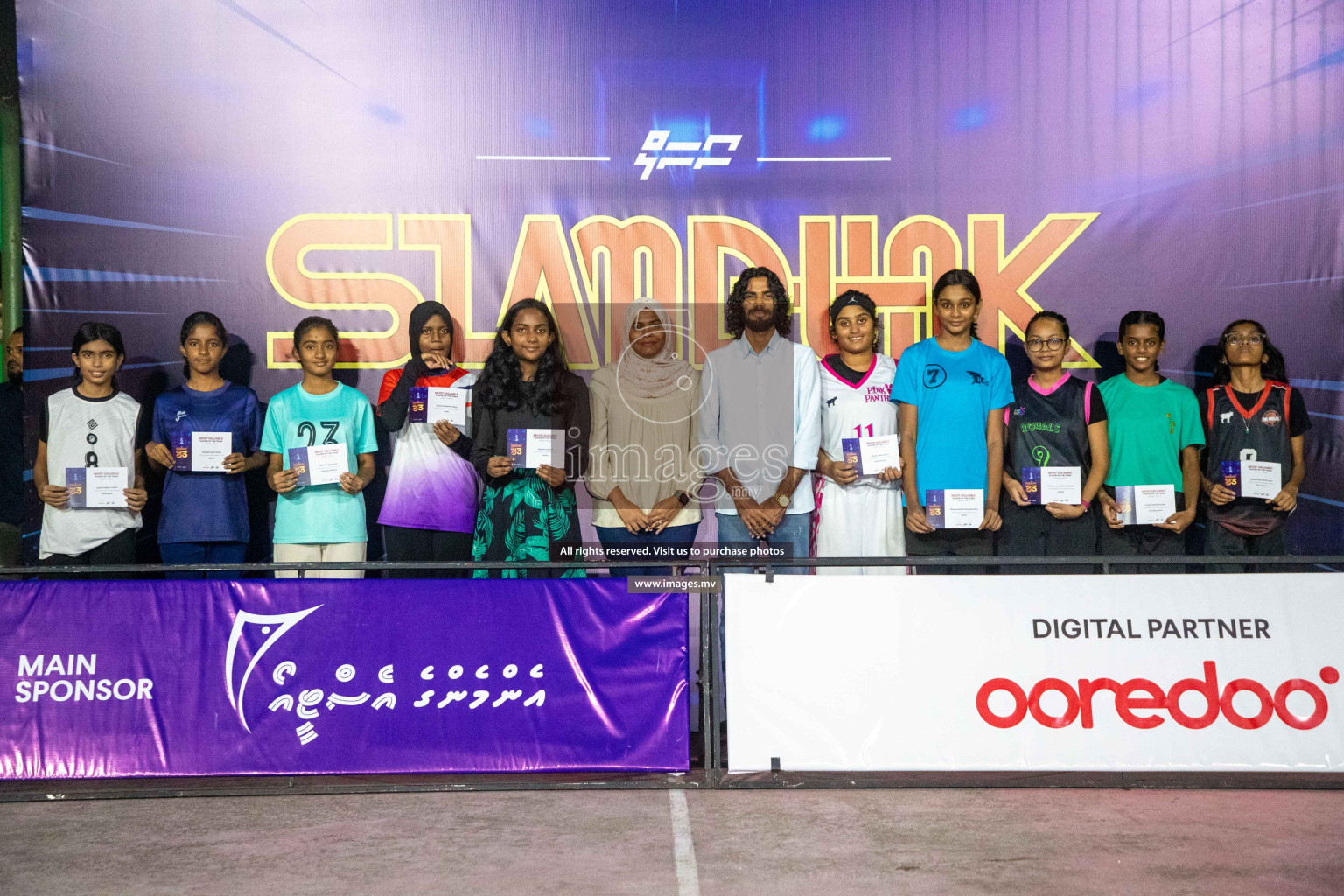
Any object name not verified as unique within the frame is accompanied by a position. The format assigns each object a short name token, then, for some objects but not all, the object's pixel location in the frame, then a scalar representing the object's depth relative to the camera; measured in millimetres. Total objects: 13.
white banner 4863
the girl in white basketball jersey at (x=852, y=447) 5934
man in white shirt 5895
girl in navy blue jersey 5930
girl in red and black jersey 6172
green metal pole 6578
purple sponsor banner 4902
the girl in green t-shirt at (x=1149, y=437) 6059
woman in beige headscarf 5957
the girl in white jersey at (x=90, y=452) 5949
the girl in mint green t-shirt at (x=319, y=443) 5938
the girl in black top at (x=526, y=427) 5789
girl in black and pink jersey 5953
